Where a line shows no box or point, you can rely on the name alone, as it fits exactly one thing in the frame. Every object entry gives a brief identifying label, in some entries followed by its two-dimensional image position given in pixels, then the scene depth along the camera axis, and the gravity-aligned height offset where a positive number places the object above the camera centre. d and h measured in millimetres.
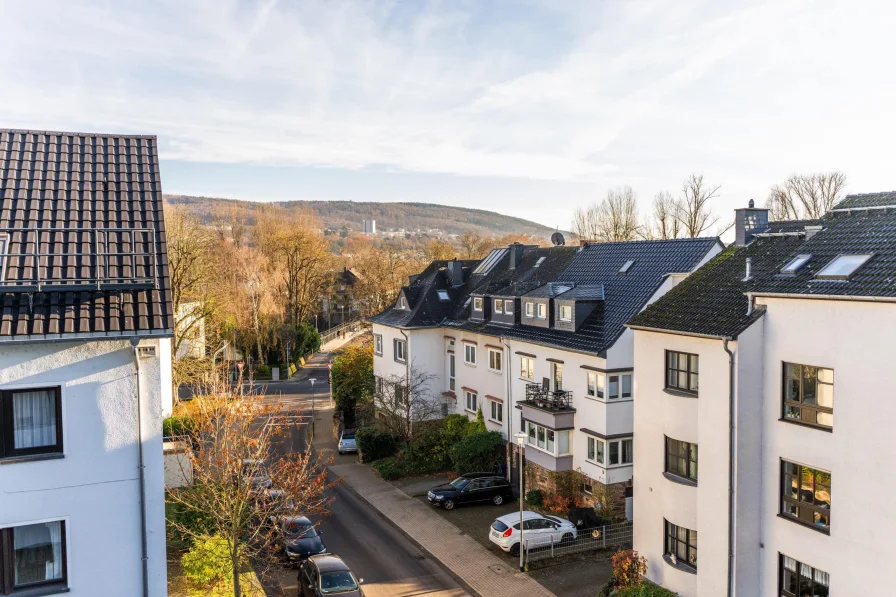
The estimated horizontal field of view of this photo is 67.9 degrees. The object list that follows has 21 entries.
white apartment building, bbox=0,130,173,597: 10188 -2025
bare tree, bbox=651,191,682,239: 59625 +5094
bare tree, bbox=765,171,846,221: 54750 +6828
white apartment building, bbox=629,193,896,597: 13820 -3296
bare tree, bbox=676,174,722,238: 57031 +5392
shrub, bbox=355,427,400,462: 34406 -8624
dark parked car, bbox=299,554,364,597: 18156 -8376
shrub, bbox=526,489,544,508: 26641 -8923
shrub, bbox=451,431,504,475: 30188 -7978
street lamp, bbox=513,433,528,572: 19359 -4749
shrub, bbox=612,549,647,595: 18750 -8279
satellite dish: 39000 +2252
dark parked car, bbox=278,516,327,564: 21766 -8867
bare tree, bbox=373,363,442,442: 34219 -6511
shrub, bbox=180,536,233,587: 16453 -7139
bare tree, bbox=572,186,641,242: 66000 +5828
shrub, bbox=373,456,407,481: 31641 -9180
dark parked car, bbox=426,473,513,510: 27203 -8801
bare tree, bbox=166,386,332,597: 15023 -5037
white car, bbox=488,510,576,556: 22406 -8663
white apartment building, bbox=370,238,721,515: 24391 -2958
